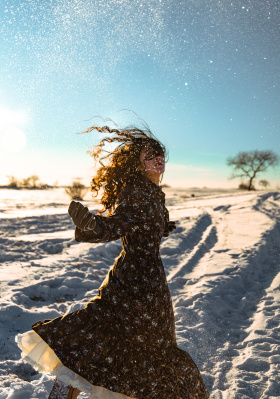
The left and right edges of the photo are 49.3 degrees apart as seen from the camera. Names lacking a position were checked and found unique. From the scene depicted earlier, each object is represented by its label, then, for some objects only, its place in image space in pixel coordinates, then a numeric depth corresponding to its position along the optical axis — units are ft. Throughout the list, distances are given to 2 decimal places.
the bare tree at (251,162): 149.18
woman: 5.31
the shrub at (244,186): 142.82
